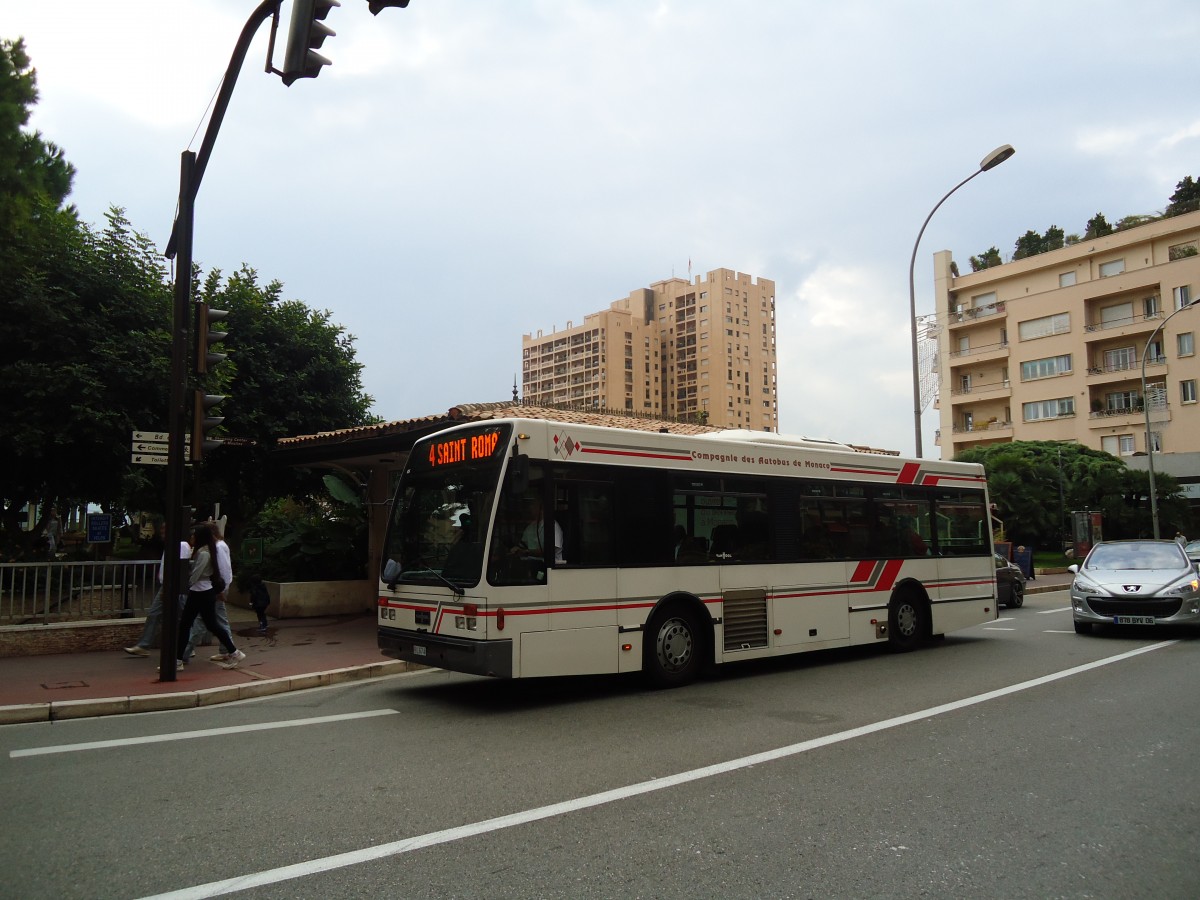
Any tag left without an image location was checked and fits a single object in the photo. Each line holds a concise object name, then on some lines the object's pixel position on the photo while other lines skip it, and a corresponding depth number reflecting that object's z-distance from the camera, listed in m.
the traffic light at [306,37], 6.29
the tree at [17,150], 14.34
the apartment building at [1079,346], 50.84
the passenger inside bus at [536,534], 8.17
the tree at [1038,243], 59.50
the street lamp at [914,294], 16.66
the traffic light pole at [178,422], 9.42
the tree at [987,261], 62.38
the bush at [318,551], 17.94
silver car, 12.70
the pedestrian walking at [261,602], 13.90
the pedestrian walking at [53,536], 21.64
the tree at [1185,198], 51.72
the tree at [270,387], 22.91
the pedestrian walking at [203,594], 10.45
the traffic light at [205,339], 9.88
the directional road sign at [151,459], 9.70
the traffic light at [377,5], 5.65
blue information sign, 12.60
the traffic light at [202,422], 9.84
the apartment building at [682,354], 137.62
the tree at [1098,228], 55.88
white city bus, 8.09
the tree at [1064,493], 37.56
